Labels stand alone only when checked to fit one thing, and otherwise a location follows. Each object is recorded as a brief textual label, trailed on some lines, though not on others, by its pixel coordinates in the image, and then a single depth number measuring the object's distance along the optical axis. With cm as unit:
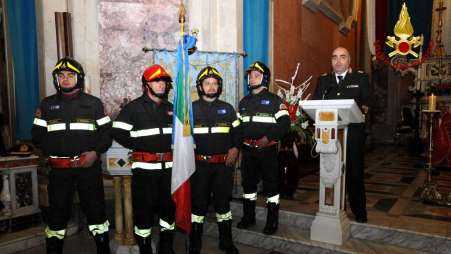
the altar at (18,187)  464
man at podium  435
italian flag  357
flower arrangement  581
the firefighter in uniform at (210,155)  390
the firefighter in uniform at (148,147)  363
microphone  450
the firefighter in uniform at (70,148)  362
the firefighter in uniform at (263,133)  435
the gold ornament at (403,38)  713
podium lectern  405
